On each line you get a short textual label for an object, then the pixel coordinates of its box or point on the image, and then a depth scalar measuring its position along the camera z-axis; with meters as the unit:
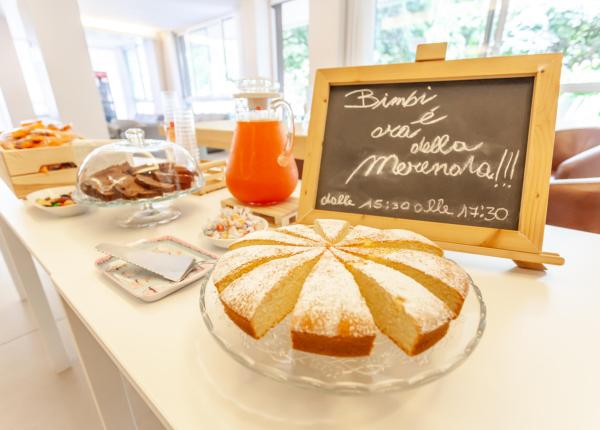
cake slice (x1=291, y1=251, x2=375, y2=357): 0.27
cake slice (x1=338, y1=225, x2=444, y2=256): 0.40
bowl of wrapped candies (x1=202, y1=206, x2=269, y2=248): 0.57
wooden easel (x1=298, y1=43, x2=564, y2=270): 0.45
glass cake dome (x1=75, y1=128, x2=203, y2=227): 0.69
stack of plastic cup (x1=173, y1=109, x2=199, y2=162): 1.04
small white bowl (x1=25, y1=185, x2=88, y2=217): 0.76
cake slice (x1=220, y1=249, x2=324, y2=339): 0.30
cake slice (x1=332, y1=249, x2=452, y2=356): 0.27
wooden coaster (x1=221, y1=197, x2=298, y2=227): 0.68
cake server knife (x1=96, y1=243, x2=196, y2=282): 0.47
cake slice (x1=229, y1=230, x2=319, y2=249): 0.41
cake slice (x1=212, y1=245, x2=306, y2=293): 0.35
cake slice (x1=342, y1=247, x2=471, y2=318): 0.32
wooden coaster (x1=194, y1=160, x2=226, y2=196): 0.95
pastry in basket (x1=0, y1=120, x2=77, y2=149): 0.92
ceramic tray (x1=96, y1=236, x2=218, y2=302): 0.45
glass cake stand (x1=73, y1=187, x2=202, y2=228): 0.67
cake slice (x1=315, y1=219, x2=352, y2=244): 0.43
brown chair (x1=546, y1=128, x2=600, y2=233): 0.96
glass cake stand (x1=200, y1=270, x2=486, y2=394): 0.25
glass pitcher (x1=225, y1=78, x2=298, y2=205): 0.70
